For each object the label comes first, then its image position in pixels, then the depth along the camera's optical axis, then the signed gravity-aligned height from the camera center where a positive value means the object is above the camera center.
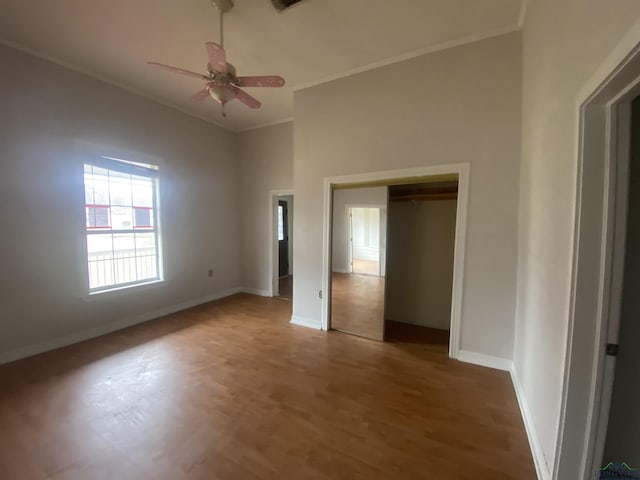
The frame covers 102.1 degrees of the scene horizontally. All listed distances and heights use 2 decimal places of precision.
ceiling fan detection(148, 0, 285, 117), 2.03 +1.20
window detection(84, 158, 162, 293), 3.27 +0.01
